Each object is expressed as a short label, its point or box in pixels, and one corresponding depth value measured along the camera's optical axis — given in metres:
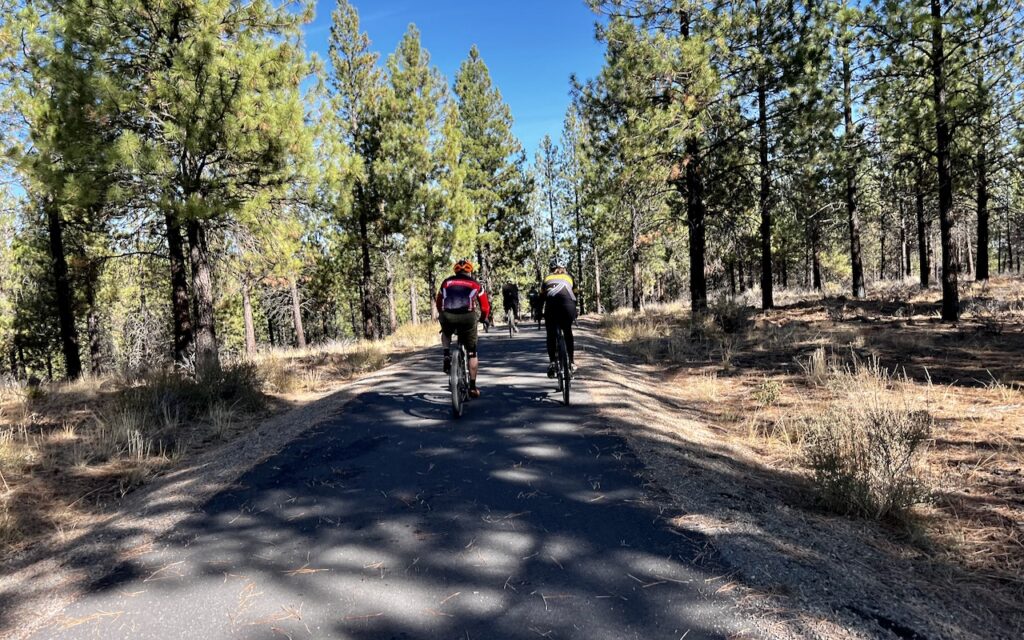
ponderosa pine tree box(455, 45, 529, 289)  29.38
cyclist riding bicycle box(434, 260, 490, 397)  6.80
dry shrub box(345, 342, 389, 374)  13.21
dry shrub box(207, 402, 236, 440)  6.95
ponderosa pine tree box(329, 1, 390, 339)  20.77
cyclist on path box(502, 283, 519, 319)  17.95
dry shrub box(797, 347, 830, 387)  7.69
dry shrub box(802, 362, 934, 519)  3.63
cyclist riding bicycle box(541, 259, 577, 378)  7.17
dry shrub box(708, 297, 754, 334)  13.88
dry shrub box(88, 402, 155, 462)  5.76
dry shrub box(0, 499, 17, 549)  3.87
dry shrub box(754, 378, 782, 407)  7.19
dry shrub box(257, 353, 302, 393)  10.02
